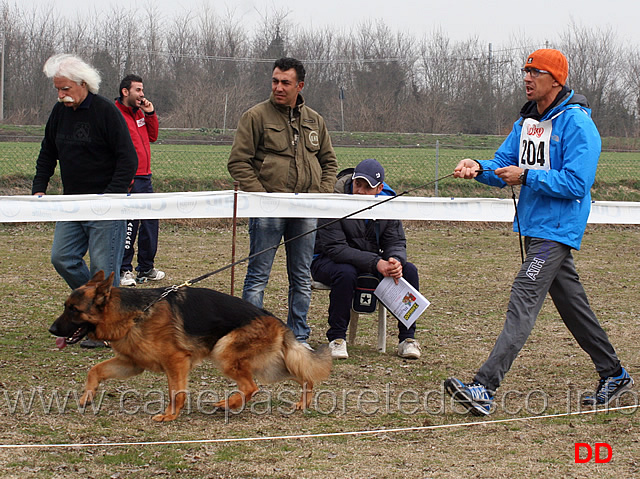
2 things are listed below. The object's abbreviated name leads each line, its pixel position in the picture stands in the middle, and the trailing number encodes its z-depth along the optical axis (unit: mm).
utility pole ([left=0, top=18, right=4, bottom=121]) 37062
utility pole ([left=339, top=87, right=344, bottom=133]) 41481
